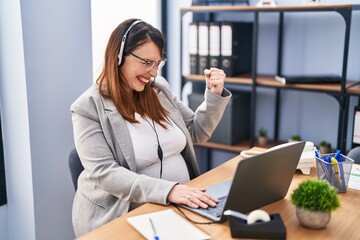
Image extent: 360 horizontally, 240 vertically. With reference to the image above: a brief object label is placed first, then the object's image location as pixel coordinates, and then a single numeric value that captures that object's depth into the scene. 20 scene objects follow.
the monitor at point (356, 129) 2.45
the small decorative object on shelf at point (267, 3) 2.65
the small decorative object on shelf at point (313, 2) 2.50
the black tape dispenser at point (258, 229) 1.12
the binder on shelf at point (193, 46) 2.88
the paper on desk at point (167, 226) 1.15
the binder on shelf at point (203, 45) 2.82
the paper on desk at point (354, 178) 1.56
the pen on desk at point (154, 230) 1.11
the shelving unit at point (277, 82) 2.38
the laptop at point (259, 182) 1.15
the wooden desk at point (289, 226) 1.18
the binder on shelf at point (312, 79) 2.55
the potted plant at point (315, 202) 1.17
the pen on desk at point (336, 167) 1.45
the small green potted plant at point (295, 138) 2.81
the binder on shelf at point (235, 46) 2.75
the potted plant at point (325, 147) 2.68
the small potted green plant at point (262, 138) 2.92
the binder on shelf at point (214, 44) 2.78
